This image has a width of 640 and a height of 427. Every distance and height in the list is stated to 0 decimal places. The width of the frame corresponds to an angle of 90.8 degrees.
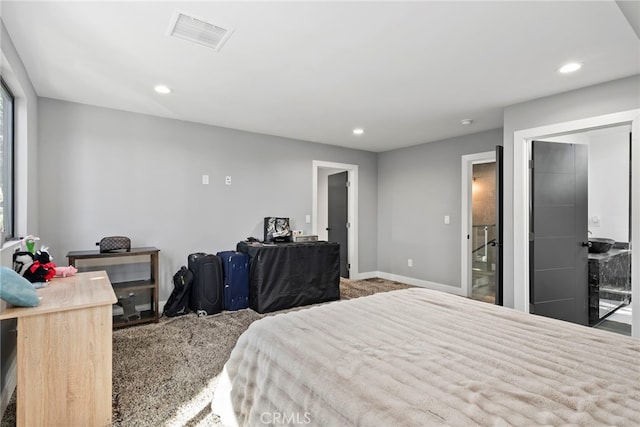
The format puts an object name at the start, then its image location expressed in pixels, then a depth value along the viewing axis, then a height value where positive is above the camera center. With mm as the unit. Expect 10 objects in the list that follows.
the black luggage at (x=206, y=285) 3682 -857
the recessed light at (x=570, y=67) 2484 +1163
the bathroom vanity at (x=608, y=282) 3568 -843
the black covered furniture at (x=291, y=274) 3879 -799
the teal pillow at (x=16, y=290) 1468 -371
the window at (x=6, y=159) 2314 +419
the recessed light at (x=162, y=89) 2977 +1187
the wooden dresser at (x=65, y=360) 1577 -773
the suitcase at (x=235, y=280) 3859 -838
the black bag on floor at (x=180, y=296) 3654 -980
